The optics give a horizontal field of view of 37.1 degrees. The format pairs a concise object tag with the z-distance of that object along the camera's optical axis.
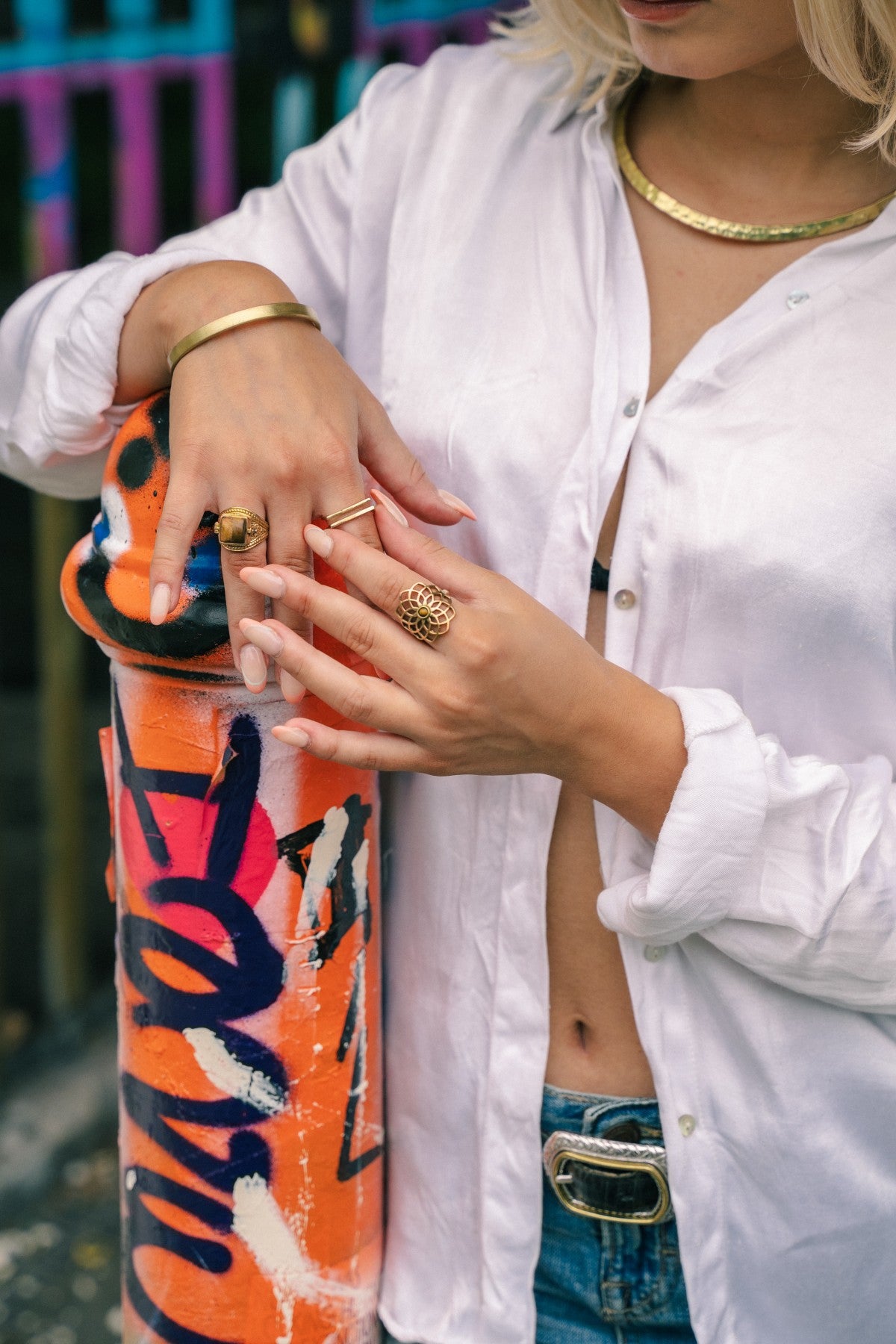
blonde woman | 1.20
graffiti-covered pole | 1.24
